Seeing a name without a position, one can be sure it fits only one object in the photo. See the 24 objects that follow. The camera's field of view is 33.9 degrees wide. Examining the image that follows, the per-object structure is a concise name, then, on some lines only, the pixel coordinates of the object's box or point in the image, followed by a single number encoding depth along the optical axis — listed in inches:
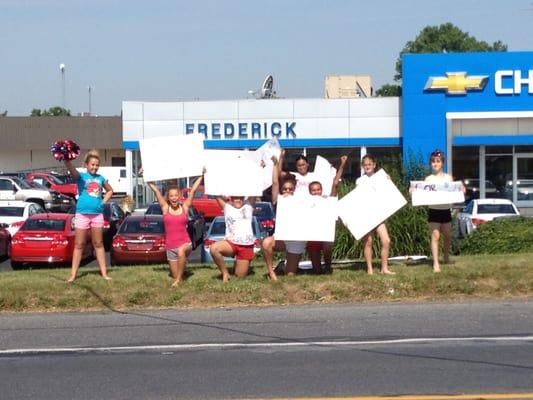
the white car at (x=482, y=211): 987.3
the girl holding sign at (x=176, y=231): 489.1
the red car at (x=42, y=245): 836.6
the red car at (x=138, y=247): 844.0
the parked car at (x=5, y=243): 923.4
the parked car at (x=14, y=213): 991.0
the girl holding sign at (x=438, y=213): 504.1
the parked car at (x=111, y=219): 1074.7
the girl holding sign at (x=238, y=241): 494.3
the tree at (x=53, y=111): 4023.1
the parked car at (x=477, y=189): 1453.0
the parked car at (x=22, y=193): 1500.9
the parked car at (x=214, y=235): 778.8
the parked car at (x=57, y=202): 1510.8
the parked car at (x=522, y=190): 1450.5
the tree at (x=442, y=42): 3248.0
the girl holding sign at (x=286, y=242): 501.0
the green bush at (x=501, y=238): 670.2
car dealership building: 1419.8
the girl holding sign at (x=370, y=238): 499.2
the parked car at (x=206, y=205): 1362.0
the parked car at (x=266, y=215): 924.3
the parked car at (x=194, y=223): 1025.0
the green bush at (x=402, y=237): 687.7
